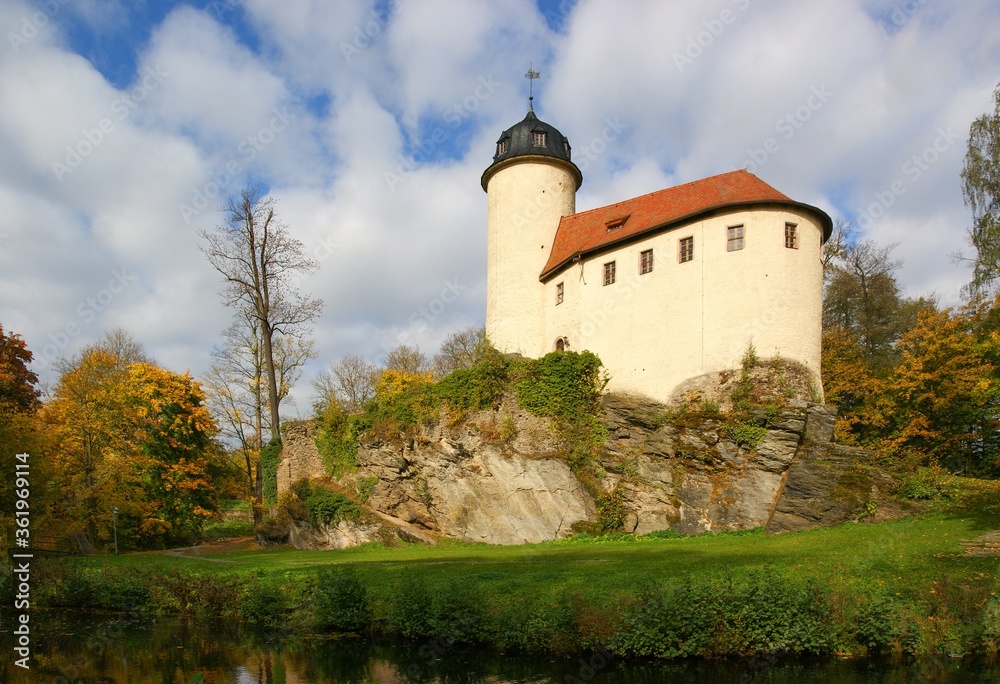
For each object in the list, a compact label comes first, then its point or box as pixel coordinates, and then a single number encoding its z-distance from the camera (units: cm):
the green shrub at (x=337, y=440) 2706
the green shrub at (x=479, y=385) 2405
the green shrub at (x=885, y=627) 1086
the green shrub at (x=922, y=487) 1788
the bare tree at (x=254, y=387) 3366
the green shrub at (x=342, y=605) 1338
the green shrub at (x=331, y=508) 2480
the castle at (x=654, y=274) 2144
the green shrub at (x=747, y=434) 1980
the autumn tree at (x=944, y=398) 2338
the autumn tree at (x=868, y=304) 3044
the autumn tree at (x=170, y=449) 2730
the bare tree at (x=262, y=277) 2983
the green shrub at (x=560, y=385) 2305
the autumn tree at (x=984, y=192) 2075
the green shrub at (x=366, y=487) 2562
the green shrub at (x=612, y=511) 2091
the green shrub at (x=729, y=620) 1102
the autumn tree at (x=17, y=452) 1681
